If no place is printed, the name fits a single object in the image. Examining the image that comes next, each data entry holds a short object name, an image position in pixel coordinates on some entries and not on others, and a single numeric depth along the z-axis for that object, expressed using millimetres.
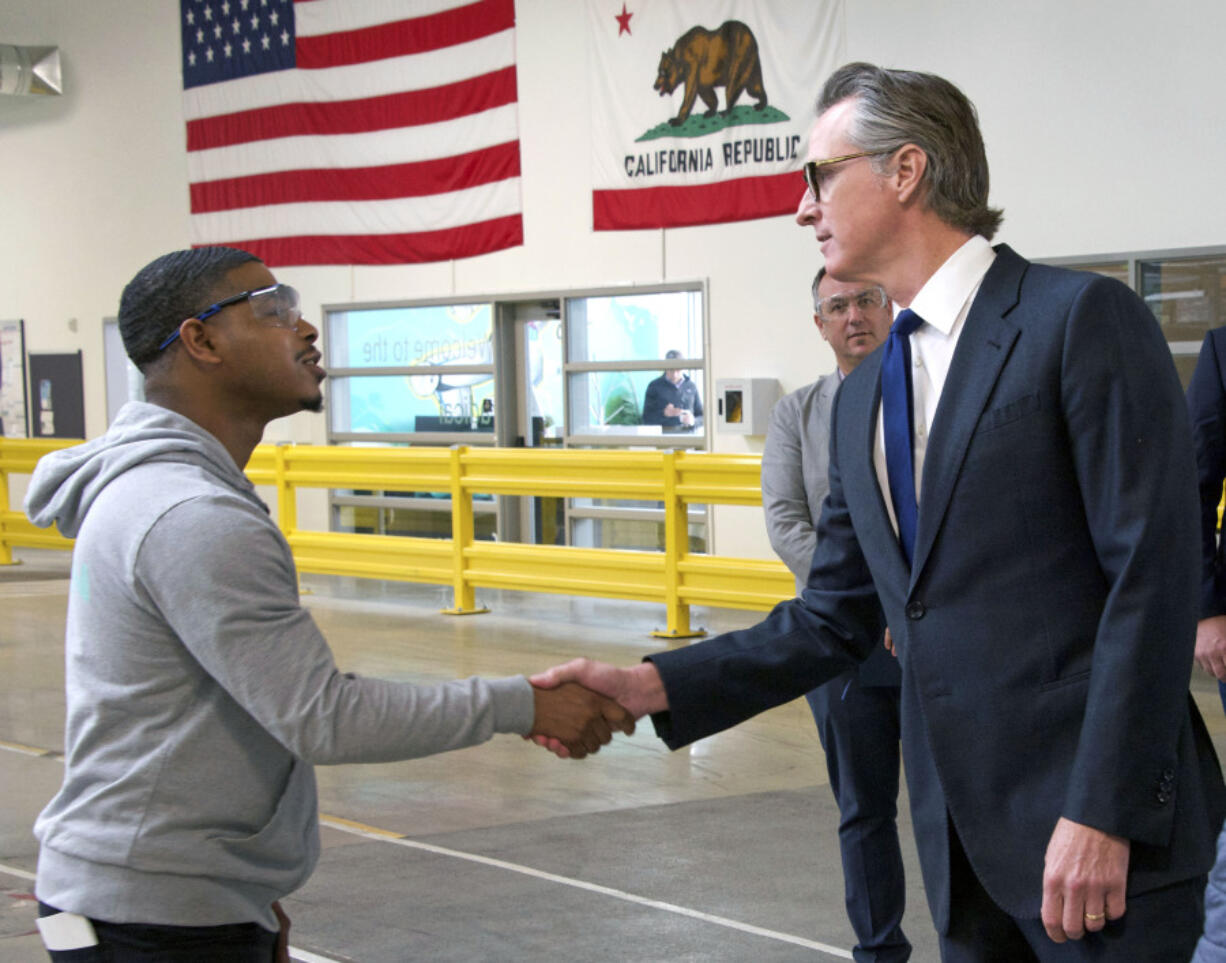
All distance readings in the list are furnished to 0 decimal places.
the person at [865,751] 3910
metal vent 17453
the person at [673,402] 12495
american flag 13508
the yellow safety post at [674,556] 9859
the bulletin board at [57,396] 18078
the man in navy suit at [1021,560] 1958
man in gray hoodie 2033
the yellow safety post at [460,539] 11289
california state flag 11273
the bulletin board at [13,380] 18672
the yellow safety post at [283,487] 12758
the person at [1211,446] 4035
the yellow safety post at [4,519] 14977
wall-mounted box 11648
